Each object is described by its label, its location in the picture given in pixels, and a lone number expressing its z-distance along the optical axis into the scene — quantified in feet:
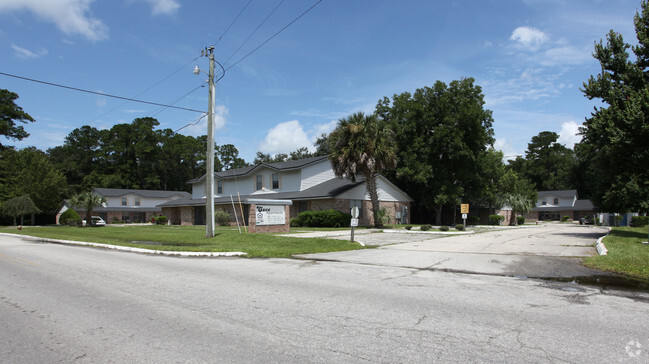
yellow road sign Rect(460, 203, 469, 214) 101.14
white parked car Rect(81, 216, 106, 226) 149.48
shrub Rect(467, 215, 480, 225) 157.58
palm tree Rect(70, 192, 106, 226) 148.36
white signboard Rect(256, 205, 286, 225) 80.38
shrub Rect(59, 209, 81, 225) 159.33
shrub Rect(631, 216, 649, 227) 137.80
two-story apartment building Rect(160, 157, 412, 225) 117.70
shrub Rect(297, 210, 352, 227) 109.29
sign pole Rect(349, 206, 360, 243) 59.00
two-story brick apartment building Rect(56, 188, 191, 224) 208.39
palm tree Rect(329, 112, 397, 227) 106.22
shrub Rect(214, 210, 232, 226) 124.47
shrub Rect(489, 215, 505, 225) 168.35
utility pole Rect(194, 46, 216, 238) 66.54
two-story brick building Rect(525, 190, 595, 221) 236.22
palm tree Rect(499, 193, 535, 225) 172.35
